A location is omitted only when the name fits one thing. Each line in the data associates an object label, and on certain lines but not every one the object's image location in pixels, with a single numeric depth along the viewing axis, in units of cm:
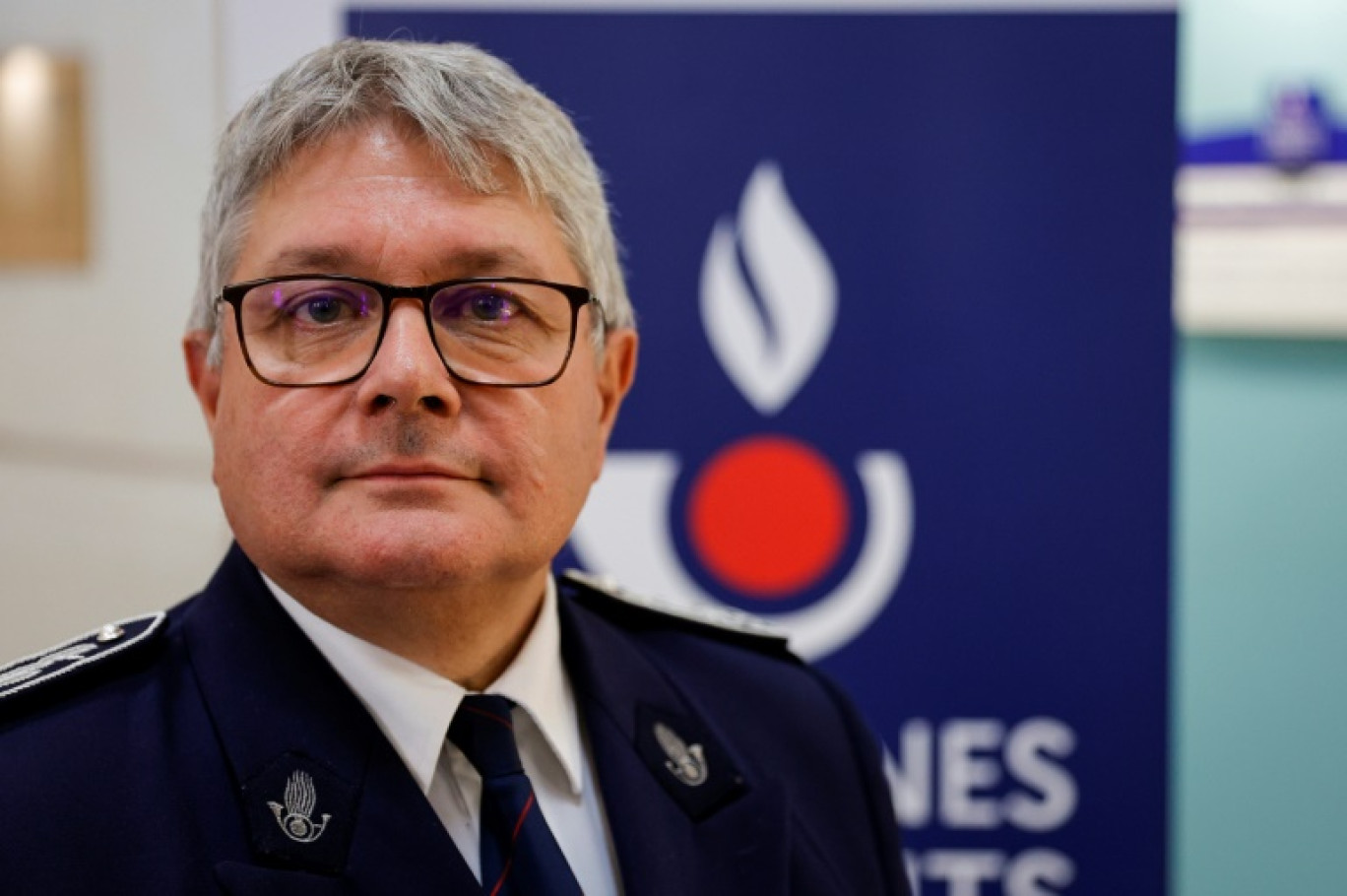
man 171
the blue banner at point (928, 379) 216
